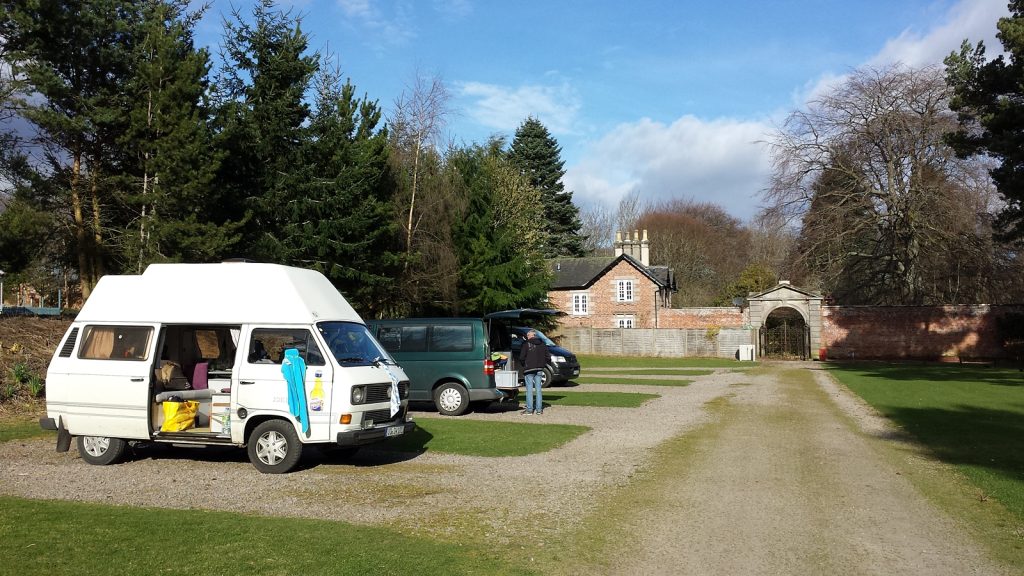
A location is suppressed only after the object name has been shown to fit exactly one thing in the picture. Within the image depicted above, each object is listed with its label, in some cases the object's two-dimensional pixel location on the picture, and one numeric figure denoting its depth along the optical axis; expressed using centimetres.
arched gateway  4312
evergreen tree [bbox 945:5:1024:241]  2131
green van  1608
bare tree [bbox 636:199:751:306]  7175
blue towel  972
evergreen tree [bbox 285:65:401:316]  2694
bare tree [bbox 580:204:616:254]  7912
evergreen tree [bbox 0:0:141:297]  2133
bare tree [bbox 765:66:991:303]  3903
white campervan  980
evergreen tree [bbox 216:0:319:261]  2570
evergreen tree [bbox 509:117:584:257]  6825
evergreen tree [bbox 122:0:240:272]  2152
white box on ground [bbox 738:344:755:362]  4234
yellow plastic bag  1023
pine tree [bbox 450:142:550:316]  3800
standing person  1614
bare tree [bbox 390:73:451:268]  3391
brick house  5328
